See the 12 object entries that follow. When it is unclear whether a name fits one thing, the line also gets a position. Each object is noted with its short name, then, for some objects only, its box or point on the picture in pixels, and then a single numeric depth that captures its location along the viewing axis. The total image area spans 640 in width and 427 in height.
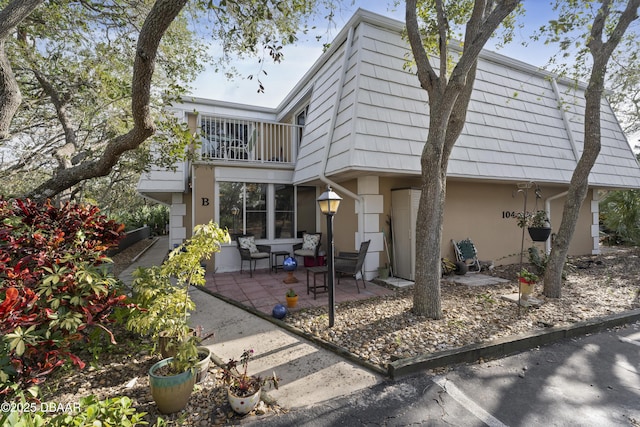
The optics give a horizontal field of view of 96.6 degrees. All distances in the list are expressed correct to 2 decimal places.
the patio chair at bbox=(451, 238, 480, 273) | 7.26
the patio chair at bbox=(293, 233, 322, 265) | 7.55
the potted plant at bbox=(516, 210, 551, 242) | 5.10
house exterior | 6.00
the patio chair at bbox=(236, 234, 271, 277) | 7.11
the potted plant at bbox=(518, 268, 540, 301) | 4.84
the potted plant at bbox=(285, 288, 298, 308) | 4.71
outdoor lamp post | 3.86
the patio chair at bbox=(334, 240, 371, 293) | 5.68
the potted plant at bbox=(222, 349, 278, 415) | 2.31
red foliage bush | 2.14
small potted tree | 2.33
